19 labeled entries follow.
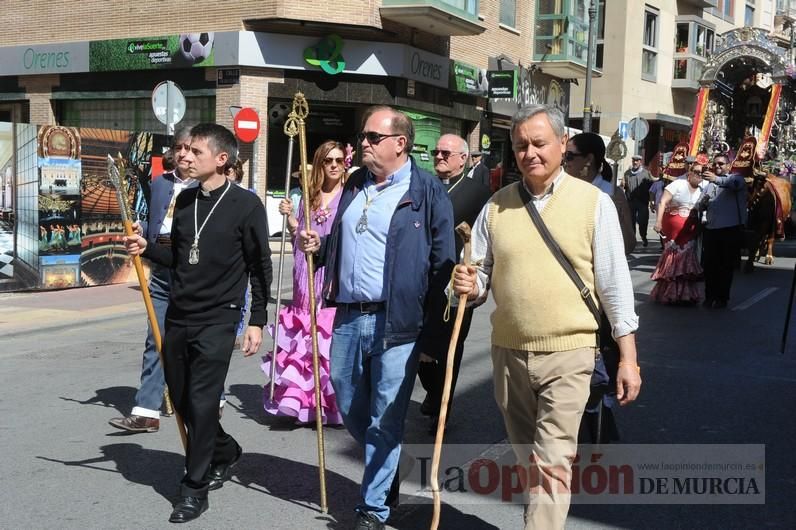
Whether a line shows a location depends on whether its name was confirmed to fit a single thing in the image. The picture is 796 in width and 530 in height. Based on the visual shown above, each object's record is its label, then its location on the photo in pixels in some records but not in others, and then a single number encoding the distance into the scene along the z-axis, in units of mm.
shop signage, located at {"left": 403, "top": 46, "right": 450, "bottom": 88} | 23531
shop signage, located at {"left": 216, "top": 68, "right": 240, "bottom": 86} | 21859
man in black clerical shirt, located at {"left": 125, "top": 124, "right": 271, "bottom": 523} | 4770
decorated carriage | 21516
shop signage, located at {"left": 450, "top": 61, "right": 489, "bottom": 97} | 25916
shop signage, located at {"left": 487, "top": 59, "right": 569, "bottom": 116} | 28297
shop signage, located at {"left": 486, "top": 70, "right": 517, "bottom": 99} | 27328
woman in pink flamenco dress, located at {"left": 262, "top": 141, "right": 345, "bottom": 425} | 6562
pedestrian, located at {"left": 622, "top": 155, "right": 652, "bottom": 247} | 22875
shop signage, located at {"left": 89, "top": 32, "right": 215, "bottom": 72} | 22172
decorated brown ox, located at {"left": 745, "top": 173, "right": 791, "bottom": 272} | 18375
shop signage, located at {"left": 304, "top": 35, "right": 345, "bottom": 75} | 22062
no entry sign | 18766
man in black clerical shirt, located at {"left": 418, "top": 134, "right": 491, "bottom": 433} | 6523
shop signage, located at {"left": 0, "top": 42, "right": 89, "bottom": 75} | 24359
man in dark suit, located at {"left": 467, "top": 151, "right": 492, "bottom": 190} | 6699
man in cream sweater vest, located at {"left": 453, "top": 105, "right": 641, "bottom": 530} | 3840
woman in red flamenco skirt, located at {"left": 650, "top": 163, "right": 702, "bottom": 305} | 12633
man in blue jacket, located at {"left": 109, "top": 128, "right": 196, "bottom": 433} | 6277
